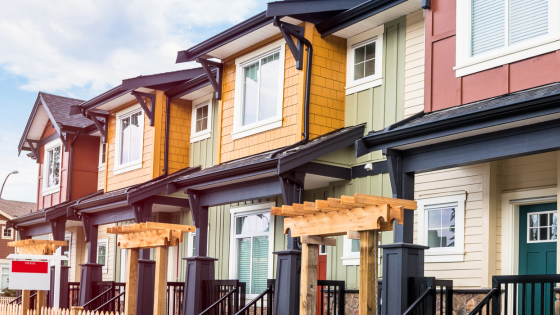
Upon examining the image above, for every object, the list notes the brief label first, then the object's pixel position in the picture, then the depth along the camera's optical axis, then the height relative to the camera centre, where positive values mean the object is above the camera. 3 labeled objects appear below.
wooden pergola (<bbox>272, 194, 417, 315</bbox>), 7.95 -0.09
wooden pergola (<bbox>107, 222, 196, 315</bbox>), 11.82 -0.59
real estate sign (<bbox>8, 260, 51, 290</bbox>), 13.20 -1.34
